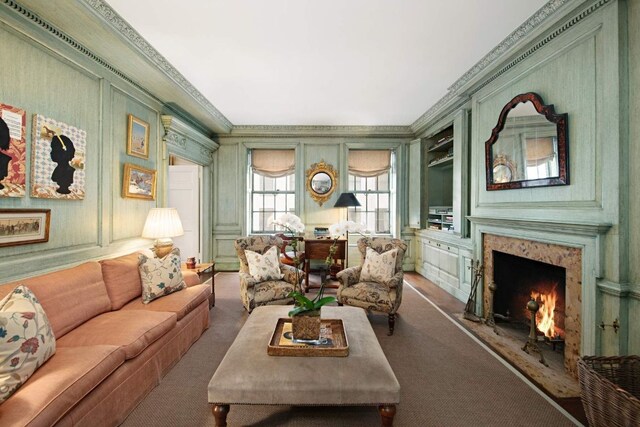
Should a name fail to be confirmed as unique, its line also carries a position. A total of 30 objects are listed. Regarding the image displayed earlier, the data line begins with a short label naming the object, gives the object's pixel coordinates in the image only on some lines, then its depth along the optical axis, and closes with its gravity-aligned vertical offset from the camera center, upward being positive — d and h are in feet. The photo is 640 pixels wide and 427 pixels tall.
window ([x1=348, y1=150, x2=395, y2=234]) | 19.47 +1.78
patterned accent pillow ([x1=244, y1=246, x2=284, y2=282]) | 11.11 -2.04
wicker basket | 4.62 -3.06
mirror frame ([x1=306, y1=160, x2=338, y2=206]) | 18.88 +2.35
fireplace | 7.48 -2.33
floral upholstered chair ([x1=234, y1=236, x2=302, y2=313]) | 10.35 -2.41
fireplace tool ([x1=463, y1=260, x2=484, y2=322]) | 11.19 -3.22
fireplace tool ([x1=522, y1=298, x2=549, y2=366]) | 8.02 -3.59
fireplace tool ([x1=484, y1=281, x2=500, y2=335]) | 10.47 -3.68
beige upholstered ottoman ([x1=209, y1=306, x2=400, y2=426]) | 4.97 -2.91
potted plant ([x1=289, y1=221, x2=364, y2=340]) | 6.29 -2.28
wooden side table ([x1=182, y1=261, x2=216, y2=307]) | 11.51 -2.25
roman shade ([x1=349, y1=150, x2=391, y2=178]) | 19.44 +3.55
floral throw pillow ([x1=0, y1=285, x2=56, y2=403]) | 4.46 -2.11
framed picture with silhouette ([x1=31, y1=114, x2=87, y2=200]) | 7.29 +1.44
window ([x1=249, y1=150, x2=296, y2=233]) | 19.38 +1.48
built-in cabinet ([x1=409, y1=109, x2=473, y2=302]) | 13.41 +0.26
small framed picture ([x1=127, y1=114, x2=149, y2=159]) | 10.75 +2.91
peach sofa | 4.49 -2.68
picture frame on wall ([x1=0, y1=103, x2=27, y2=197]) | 6.49 +1.42
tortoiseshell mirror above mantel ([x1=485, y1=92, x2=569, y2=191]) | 7.86 +2.10
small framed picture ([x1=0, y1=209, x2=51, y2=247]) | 6.58 -0.32
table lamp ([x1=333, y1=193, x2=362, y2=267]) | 16.11 +0.73
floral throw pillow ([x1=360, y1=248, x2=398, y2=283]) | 11.02 -2.00
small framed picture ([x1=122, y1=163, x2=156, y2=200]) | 10.53 +1.19
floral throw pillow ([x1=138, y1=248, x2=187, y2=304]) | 8.67 -1.95
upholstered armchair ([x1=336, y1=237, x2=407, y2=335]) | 10.05 -2.41
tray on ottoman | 5.76 -2.74
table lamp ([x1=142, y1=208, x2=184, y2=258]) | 10.80 -0.55
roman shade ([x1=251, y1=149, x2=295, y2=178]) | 19.34 +3.51
